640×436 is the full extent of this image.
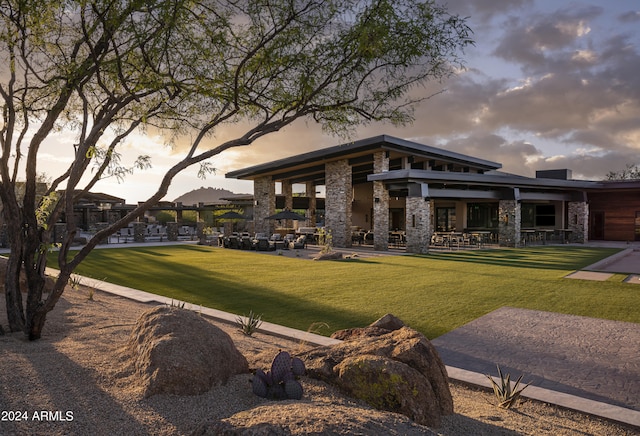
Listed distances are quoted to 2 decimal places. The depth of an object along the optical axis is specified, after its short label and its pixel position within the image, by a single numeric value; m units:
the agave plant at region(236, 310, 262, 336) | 5.98
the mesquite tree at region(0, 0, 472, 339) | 5.46
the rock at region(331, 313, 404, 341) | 4.50
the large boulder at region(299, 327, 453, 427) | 3.20
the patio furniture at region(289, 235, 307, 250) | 21.81
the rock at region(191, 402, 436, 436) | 2.30
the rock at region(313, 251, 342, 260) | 16.84
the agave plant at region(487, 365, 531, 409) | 3.80
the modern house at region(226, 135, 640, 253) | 20.47
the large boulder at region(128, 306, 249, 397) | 3.48
